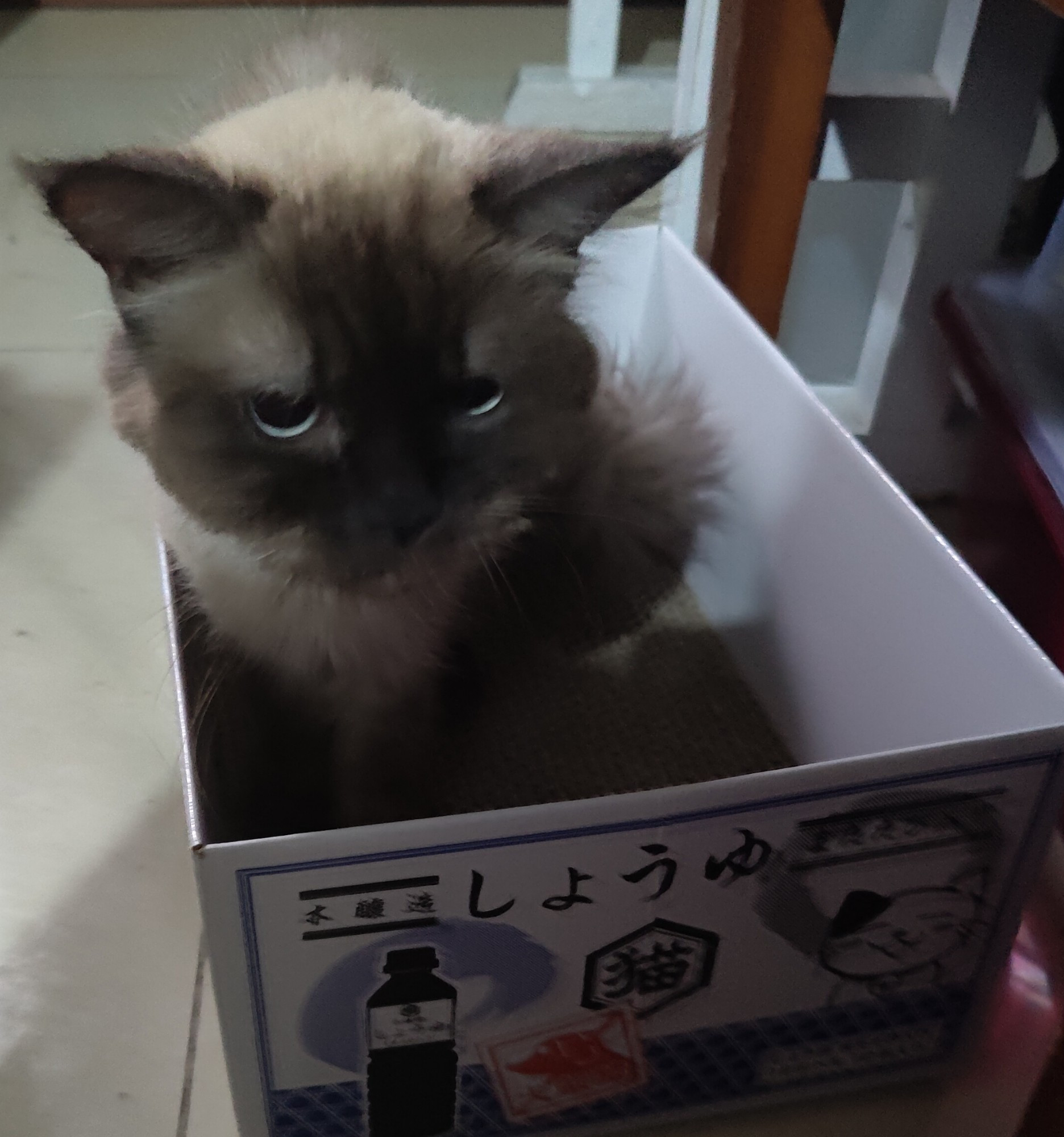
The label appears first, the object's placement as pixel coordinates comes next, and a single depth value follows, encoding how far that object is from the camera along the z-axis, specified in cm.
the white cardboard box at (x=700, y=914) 56
